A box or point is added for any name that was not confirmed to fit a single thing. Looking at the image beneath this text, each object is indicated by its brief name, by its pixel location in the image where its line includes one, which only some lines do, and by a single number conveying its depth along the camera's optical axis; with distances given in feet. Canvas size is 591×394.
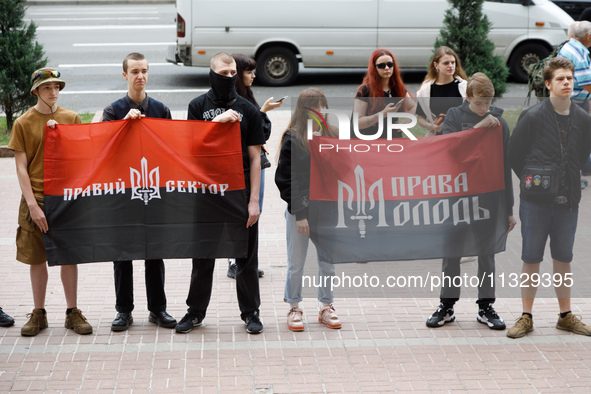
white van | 51.11
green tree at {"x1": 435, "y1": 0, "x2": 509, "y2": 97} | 43.24
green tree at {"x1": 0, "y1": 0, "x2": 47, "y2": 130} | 39.60
